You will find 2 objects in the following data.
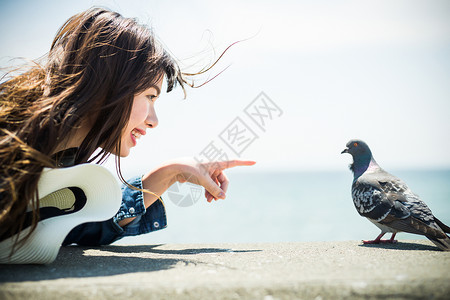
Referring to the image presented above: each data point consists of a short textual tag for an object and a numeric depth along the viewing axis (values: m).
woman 1.41
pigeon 1.68
